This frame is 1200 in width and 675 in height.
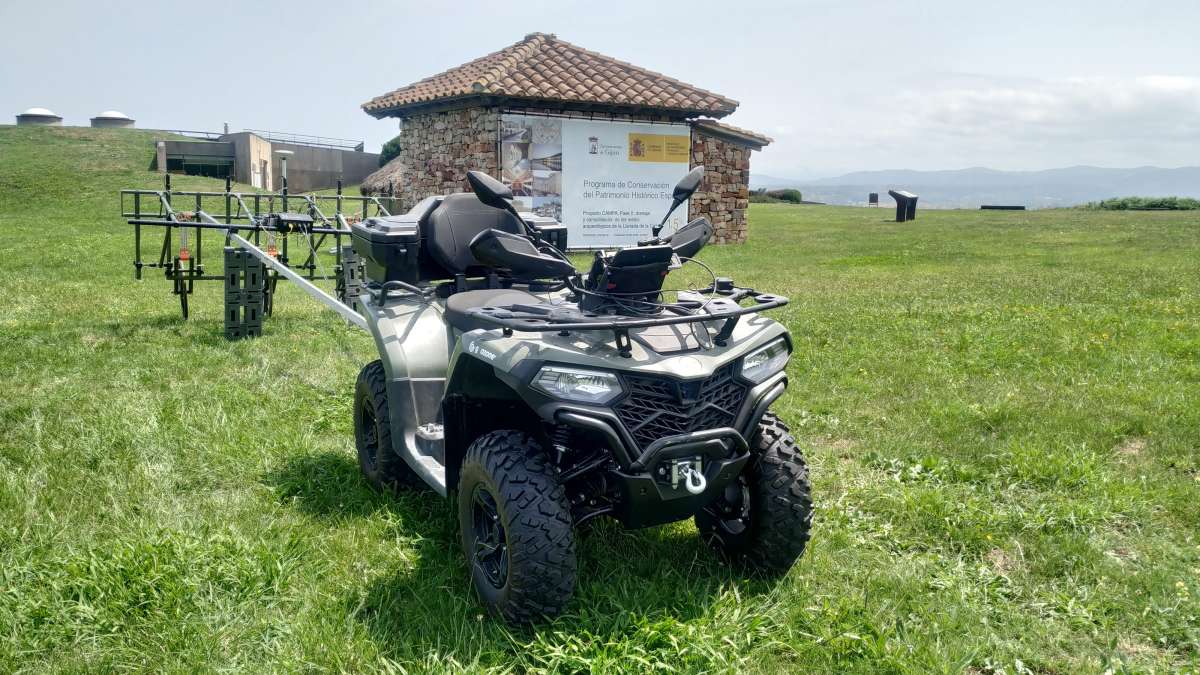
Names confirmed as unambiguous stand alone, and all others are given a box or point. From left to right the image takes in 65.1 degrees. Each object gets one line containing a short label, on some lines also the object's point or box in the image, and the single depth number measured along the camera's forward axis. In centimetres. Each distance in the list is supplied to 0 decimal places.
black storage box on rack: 545
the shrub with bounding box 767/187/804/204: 5753
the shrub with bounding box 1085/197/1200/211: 4122
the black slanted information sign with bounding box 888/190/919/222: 3759
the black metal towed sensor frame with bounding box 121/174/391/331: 868
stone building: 2144
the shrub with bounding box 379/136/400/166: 6181
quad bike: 345
